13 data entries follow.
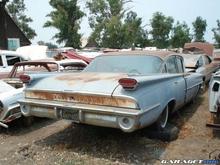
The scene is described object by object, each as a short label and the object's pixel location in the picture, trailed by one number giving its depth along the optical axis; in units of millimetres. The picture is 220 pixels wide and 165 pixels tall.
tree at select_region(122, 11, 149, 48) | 26699
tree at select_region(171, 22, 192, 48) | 31910
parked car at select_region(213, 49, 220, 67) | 8083
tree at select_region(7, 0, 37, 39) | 33141
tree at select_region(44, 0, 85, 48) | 24212
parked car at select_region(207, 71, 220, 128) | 3436
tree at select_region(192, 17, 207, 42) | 36314
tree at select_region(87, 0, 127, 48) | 26409
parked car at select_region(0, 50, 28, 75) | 6785
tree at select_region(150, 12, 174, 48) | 31910
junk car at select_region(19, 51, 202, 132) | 2904
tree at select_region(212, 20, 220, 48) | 38584
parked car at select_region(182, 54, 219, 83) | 6487
